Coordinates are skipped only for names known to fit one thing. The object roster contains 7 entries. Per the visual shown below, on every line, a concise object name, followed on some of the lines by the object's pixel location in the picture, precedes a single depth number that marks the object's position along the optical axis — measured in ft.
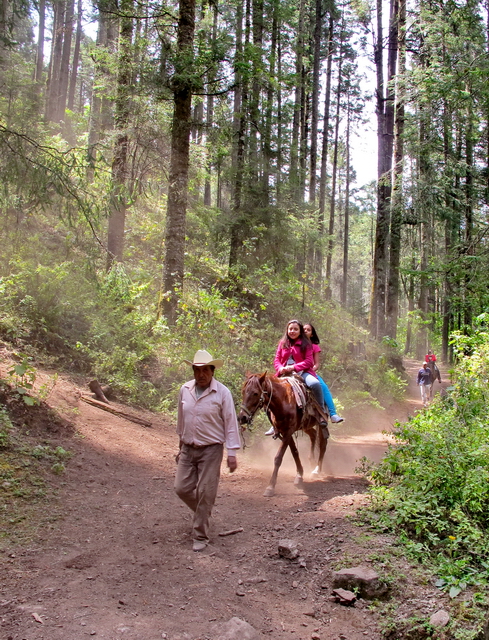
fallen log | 31.01
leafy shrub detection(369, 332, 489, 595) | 15.30
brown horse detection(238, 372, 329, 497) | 23.12
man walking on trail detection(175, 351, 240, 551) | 17.33
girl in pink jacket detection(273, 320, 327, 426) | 28.37
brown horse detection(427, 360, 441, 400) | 59.04
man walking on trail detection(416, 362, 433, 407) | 59.06
